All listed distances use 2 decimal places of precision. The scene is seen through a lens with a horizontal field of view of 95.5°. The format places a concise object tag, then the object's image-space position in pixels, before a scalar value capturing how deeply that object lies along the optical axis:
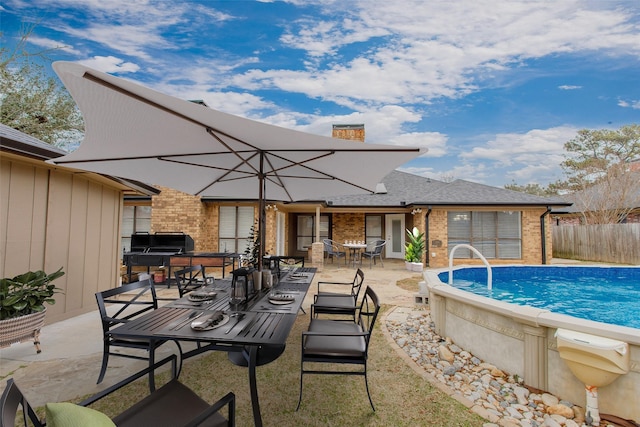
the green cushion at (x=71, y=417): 0.88
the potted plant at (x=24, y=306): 3.25
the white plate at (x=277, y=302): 2.92
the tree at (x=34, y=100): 11.04
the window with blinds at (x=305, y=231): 15.20
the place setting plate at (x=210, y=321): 2.19
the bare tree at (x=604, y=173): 15.50
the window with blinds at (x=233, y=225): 10.98
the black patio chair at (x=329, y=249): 11.56
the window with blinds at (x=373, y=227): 14.84
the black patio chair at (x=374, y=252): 11.46
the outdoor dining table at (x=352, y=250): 11.19
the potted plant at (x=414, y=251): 10.58
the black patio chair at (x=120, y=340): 2.54
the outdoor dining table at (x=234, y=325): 2.03
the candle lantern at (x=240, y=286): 3.06
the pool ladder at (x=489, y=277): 5.83
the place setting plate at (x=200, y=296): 3.12
